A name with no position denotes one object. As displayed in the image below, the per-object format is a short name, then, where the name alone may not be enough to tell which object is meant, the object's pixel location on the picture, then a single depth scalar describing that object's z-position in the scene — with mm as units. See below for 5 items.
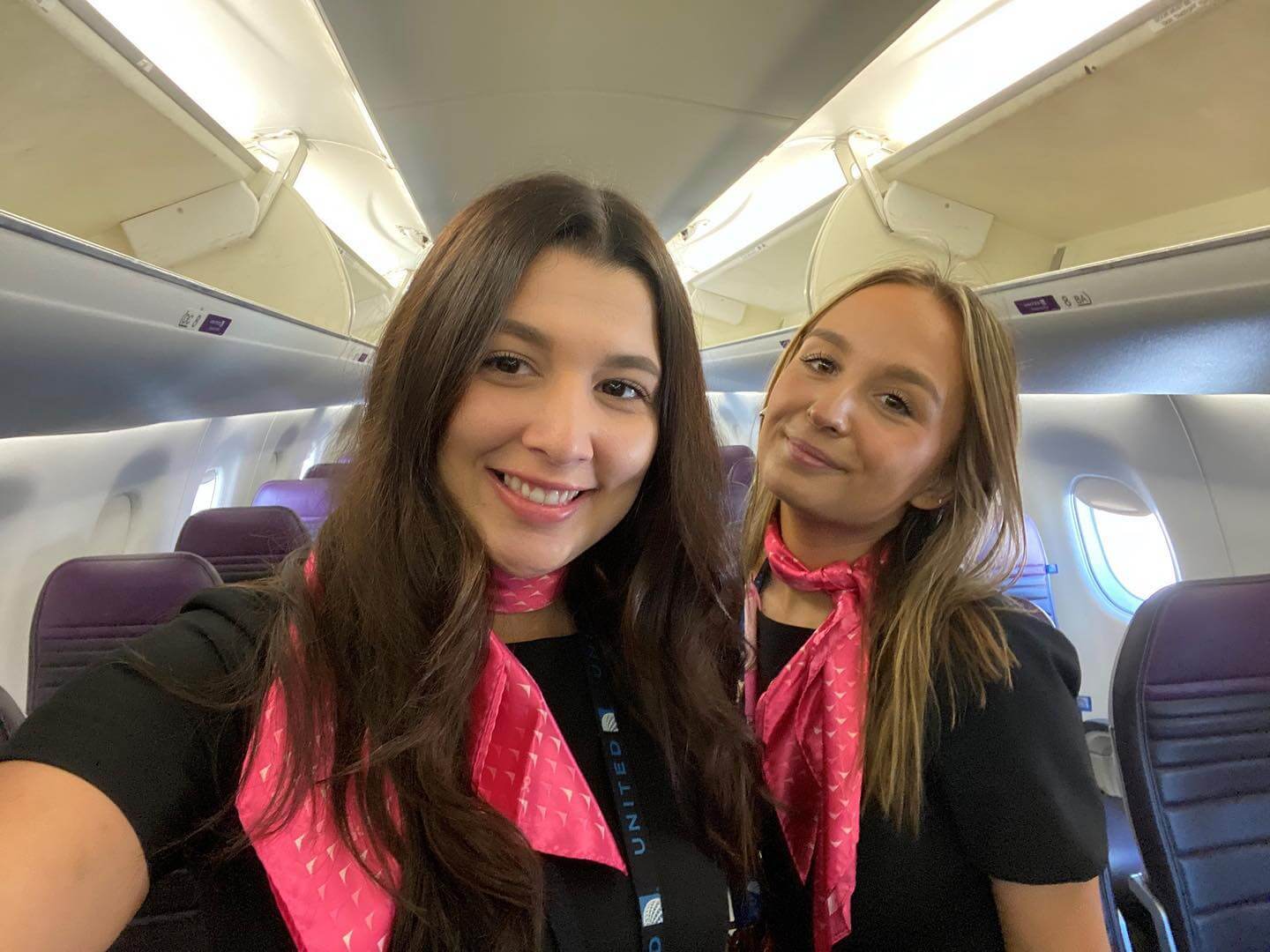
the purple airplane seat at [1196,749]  737
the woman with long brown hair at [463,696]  329
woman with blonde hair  465
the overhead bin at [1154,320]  661
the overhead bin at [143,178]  743
